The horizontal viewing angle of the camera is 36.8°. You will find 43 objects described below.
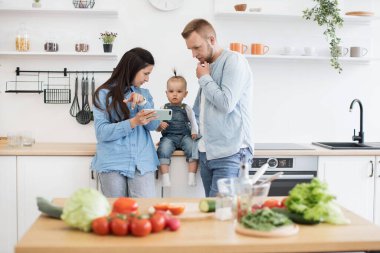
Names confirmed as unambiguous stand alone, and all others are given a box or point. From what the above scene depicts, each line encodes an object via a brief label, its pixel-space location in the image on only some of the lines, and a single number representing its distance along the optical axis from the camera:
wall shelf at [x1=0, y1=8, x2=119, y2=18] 4.29
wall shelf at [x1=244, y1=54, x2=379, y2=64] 4.46
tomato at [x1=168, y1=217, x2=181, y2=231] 2.09
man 3.19
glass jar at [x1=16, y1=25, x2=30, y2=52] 4.29
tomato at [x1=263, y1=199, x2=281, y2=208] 2.36
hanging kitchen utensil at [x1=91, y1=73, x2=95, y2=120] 4.43
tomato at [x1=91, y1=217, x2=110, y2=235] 2.00
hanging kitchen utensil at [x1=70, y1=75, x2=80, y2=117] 4.46
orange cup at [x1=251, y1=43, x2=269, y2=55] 4.46
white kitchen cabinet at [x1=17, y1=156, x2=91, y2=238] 3.91
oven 4.04
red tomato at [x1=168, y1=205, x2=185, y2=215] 2.28
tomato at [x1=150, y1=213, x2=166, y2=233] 2.05
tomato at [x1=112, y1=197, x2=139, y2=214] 2.24
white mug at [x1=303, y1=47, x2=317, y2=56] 4.56
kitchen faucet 4.45
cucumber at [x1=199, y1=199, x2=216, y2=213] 2.32
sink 4.30
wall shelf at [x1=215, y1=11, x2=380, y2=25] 4.44
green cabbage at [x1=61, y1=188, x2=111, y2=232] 2.05
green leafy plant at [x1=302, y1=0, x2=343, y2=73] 4.41
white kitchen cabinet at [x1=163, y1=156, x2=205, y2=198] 3.93
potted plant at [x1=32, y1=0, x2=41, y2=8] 4.26
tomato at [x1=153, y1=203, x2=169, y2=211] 2.31
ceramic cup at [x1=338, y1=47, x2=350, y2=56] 4.62
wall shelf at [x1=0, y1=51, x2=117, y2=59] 4.25
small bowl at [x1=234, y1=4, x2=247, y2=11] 4.39
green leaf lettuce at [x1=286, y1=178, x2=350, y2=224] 2.17
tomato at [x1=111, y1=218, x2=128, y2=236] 1.99
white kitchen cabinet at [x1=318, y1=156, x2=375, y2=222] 4.13
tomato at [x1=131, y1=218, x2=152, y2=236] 1.99
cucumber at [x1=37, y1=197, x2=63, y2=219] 2.24
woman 3.39
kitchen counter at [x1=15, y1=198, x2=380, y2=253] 1.90
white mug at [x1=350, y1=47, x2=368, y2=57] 4.59
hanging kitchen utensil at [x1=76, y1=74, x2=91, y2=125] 4.45
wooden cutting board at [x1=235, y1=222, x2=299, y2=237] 2.04
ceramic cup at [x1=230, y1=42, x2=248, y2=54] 4.41
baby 3.85
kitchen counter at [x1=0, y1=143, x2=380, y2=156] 3.88
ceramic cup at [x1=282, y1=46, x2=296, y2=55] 4.53
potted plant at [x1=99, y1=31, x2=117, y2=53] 4.30
